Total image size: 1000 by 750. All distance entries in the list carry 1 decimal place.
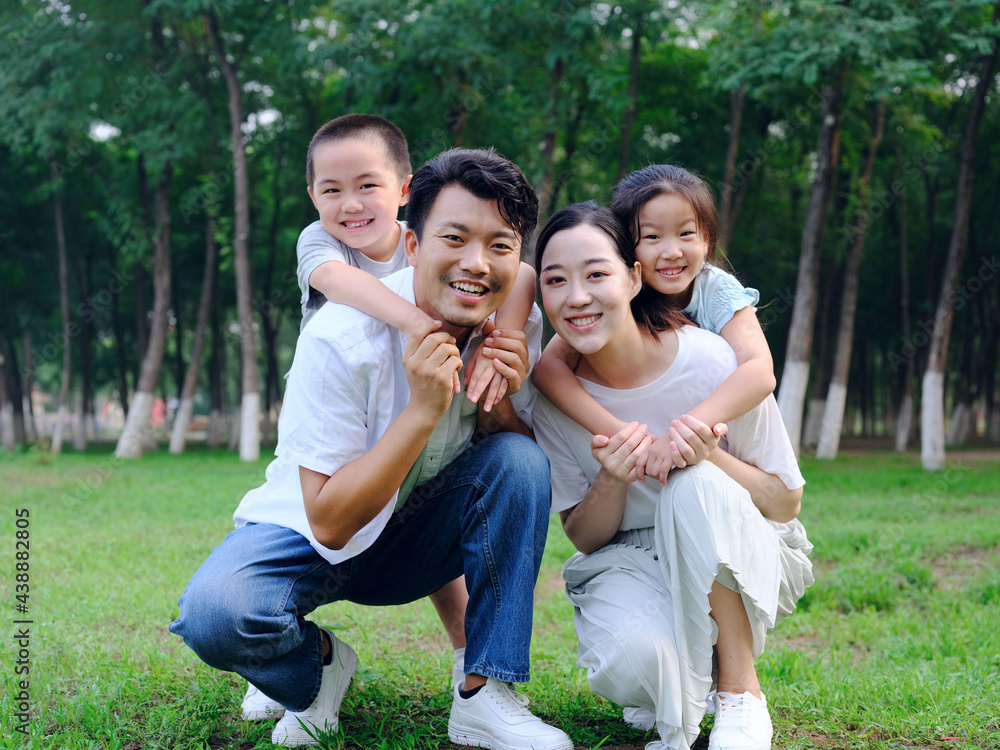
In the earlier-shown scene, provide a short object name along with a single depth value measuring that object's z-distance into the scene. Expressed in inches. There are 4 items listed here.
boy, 118.4
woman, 91.0
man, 88.9
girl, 102.2
